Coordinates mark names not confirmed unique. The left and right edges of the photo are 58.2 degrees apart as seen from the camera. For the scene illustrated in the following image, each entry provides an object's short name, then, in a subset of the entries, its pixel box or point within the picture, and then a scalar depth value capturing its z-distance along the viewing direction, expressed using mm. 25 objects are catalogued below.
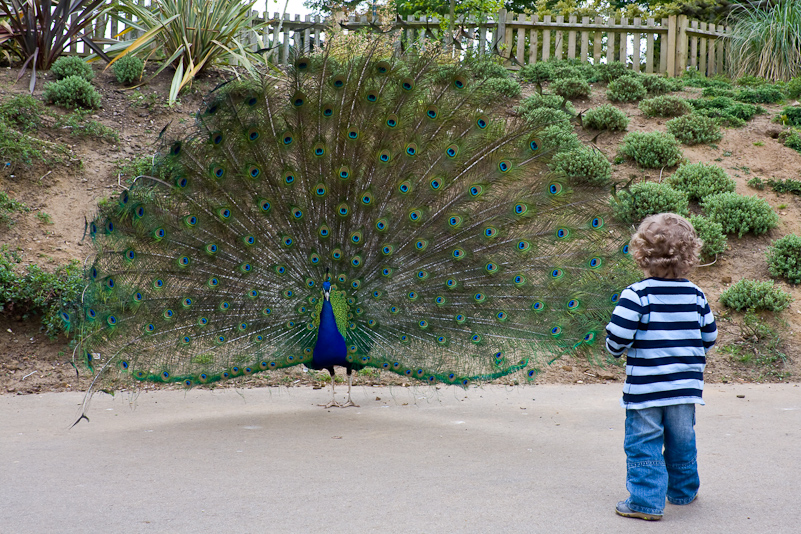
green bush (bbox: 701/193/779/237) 9945
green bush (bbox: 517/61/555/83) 13742
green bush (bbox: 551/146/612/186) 10484
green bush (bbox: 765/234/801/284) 9211
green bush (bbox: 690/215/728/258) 9539
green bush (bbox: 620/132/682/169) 11281
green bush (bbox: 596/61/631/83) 14195
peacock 5191
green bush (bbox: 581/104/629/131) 12141
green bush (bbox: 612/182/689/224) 9820
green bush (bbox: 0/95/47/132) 10406
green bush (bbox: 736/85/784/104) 13484
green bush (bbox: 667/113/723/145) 11992
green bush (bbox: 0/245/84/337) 7578
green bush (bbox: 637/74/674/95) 13648
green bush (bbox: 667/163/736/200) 10664
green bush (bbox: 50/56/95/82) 11538
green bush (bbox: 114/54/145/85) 11984
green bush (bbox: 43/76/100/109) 11047
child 3520
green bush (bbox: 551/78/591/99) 12922
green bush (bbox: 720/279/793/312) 8539
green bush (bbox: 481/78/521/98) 12312
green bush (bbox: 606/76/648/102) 13195
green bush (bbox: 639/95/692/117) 12617
